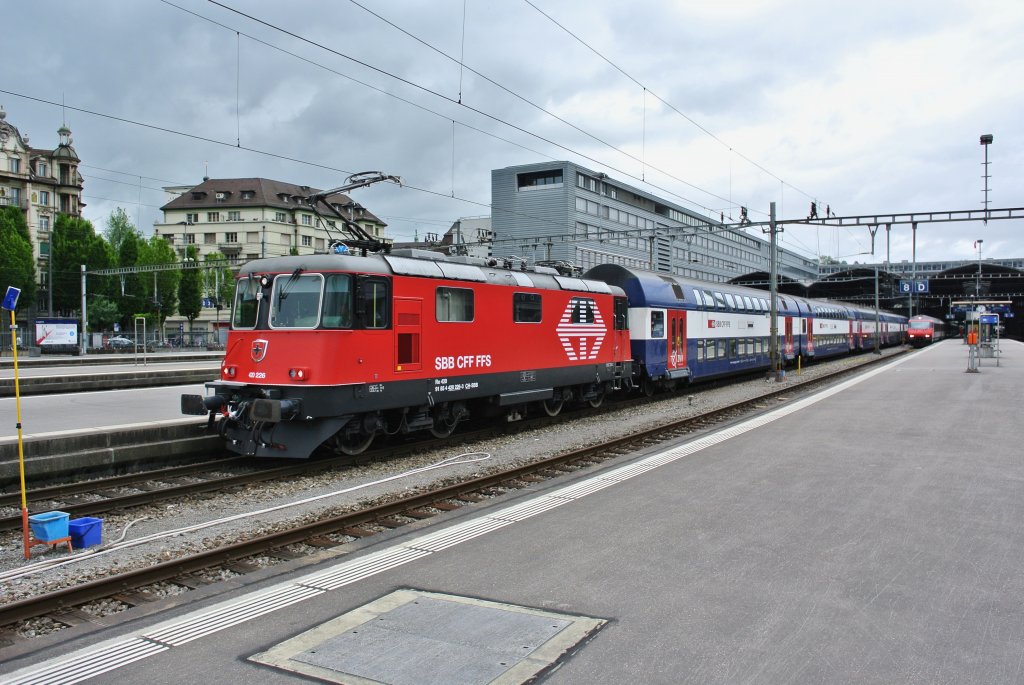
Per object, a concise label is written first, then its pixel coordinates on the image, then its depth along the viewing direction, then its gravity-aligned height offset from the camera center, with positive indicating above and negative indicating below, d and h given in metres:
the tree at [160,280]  67.31 +4.83
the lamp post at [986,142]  26.47 +7.03
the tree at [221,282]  75.46 +5.17
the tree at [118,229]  79.38 +11.13
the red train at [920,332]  62.28 +0.29
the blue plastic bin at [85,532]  7.37 -2.05
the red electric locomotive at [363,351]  10.95 -0.31
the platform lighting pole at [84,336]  46.24 -0.35
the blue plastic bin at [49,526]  7.18 -1.93
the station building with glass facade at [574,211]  63.72 +11.57
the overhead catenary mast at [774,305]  27.05 +1.11
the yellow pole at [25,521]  6.77 -1.82
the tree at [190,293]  72.94 +3.83
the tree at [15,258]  53.44 +5.37
